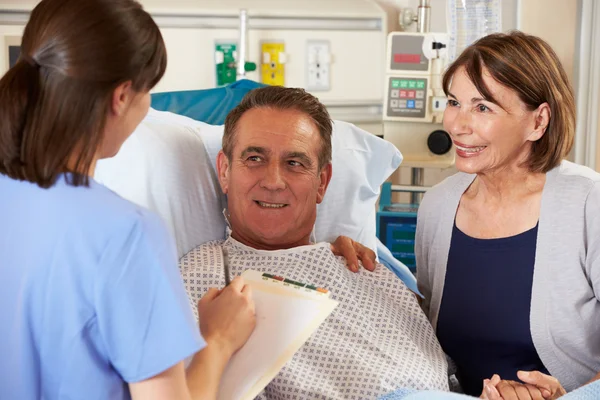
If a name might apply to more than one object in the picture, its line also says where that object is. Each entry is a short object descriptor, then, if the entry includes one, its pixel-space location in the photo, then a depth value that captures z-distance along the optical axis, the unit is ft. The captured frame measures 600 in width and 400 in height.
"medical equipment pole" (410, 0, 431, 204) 10.68
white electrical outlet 11.28
